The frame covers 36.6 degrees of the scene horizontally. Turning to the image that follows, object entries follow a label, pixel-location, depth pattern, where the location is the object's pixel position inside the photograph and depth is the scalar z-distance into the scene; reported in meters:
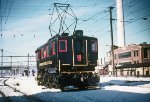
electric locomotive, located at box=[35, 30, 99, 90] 17.97
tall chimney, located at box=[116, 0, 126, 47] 70.94
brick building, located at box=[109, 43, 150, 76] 61.97
